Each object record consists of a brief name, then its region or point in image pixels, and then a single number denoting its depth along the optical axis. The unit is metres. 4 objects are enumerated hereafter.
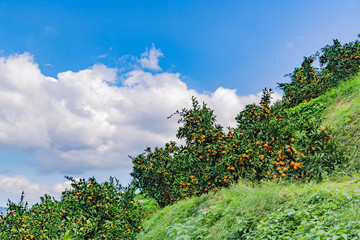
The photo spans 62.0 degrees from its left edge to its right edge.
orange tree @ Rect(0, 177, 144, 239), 7.27
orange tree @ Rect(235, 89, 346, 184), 6.62
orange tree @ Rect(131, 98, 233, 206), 8.02
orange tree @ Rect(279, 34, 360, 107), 12.49
